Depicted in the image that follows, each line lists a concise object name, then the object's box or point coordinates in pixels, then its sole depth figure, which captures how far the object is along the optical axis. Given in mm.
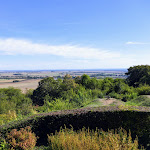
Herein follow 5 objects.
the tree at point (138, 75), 28564
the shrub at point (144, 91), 16953
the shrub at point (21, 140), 6203
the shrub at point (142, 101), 11584
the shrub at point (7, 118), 10551
